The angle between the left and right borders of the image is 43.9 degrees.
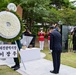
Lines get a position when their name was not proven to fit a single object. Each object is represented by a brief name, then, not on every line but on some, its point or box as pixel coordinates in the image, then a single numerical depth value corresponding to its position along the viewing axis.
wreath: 3.24
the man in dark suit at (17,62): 3.58
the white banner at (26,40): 5.09
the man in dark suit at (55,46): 3.26
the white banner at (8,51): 3.21
